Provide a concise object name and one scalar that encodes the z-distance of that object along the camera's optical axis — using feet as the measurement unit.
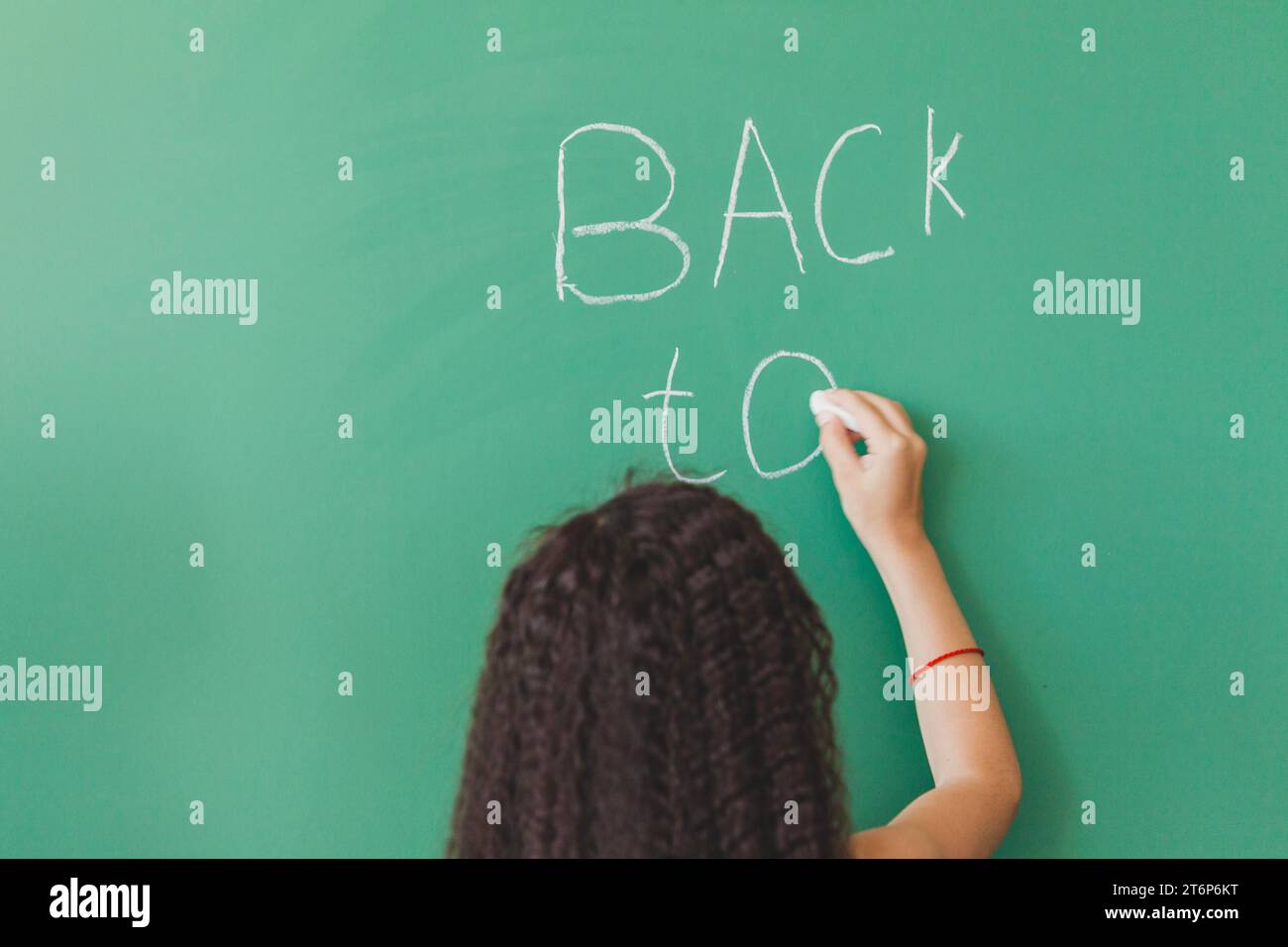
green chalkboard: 2.71
